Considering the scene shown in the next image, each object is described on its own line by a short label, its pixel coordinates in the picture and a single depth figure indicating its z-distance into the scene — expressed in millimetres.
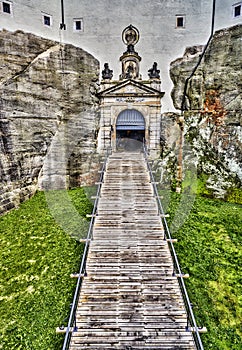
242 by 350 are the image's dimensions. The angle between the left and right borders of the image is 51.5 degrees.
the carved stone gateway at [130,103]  14453
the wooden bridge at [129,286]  5656
